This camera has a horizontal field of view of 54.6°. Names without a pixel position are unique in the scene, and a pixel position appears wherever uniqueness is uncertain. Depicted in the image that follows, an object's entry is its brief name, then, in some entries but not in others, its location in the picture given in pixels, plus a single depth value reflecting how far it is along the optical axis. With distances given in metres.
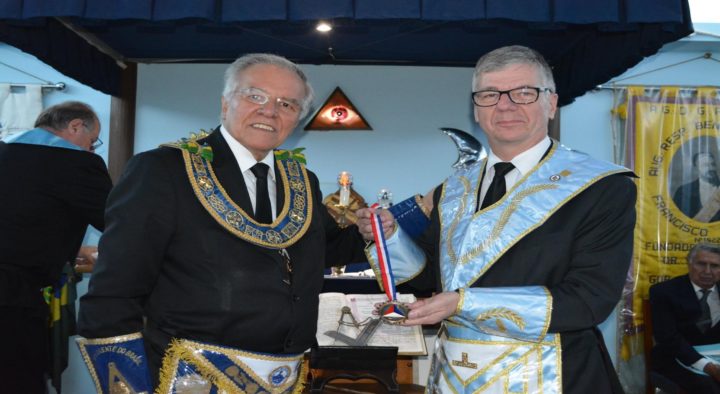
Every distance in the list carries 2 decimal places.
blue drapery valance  3.01
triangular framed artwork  5.39
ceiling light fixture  3.65
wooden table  3.12
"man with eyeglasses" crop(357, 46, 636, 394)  1.74
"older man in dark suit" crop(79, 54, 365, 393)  1.71
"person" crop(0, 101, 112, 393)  2.84
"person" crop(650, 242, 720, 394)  4.43
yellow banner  5.27
